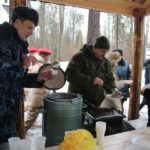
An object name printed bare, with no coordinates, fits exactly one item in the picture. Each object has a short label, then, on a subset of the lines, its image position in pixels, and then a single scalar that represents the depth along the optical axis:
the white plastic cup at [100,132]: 1.61
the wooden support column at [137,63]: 4.51
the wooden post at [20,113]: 3.05
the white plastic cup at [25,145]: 1.37
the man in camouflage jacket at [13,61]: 2.08
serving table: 1.78
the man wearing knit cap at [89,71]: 3.43
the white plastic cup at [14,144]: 1.40
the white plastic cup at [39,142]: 1.45
